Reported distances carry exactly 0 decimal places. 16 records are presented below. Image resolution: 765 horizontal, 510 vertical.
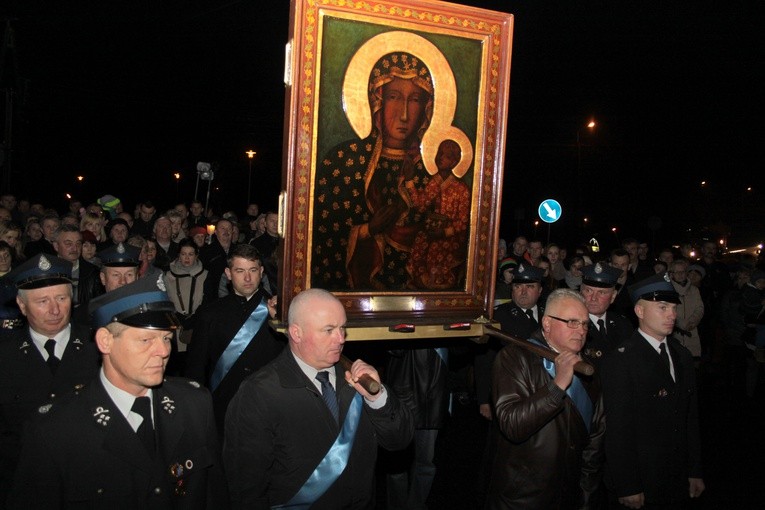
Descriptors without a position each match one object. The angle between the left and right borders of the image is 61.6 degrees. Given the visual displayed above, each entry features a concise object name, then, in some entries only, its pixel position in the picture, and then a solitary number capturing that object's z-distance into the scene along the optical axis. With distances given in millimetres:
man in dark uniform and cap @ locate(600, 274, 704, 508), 4121
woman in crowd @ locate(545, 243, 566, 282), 10805
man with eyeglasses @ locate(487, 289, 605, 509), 3660
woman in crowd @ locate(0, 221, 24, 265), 6520
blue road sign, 15578
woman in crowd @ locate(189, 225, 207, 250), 10177
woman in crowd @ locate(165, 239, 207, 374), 7590
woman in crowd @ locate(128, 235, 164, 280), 7111
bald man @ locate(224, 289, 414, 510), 2873
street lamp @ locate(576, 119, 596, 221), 24066
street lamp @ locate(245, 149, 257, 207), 33762
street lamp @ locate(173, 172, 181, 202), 38906
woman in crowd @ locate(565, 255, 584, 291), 8906
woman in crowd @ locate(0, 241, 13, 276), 5664
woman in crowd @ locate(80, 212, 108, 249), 8312
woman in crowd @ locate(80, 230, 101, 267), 7391
